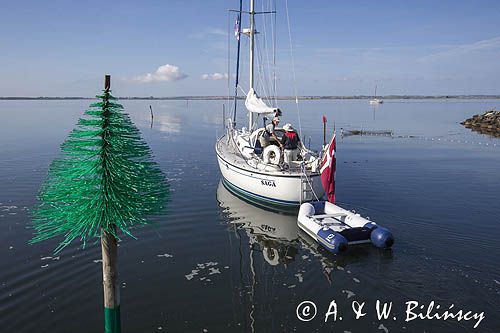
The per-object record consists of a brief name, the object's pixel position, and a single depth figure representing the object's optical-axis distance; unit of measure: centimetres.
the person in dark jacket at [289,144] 1844
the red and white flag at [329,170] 1446
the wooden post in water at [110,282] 489
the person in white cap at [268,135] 1975
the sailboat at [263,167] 1706
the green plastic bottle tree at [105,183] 462
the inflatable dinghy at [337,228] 1284
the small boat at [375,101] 17306
